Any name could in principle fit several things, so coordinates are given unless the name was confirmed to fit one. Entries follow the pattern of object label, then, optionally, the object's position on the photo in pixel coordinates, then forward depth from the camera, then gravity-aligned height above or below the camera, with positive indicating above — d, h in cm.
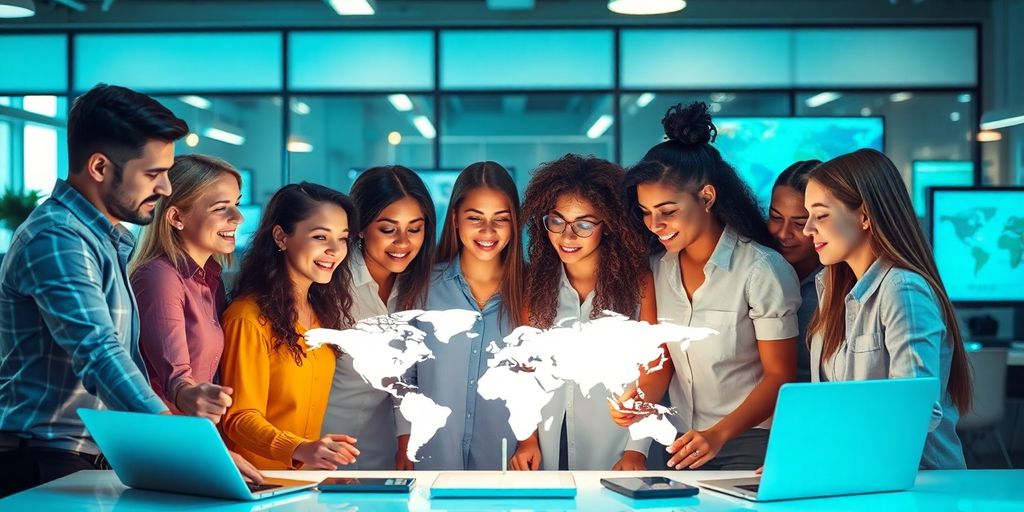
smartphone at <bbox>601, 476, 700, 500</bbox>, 212 -48
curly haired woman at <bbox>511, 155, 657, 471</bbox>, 283 -5
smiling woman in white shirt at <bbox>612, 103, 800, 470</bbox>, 271 -8
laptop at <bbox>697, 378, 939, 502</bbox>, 201 -36
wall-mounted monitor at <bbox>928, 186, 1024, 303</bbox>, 513 +10
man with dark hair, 203 -8
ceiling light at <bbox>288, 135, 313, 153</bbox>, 813 +90
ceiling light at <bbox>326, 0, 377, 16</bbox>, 514 +126
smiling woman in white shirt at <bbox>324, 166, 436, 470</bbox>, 286 -4
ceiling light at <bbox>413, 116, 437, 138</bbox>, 800 +103
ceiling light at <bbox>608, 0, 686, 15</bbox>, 487 +121
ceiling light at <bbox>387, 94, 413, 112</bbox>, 801 +122
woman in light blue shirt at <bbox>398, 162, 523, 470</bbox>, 283 -14
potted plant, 762 +38
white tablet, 215 -49
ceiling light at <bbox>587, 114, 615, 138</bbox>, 796 +105
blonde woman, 247 -4
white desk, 202 -49
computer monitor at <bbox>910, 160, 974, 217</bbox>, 790 +67
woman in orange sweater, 246 -17
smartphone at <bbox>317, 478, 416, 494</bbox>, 217 -48
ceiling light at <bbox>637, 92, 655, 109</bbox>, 784 +122
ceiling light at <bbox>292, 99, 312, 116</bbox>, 802 +118
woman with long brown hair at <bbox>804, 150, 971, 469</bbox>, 228 -4
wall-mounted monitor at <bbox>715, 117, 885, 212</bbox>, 622 +75
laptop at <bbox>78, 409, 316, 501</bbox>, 197 -39
